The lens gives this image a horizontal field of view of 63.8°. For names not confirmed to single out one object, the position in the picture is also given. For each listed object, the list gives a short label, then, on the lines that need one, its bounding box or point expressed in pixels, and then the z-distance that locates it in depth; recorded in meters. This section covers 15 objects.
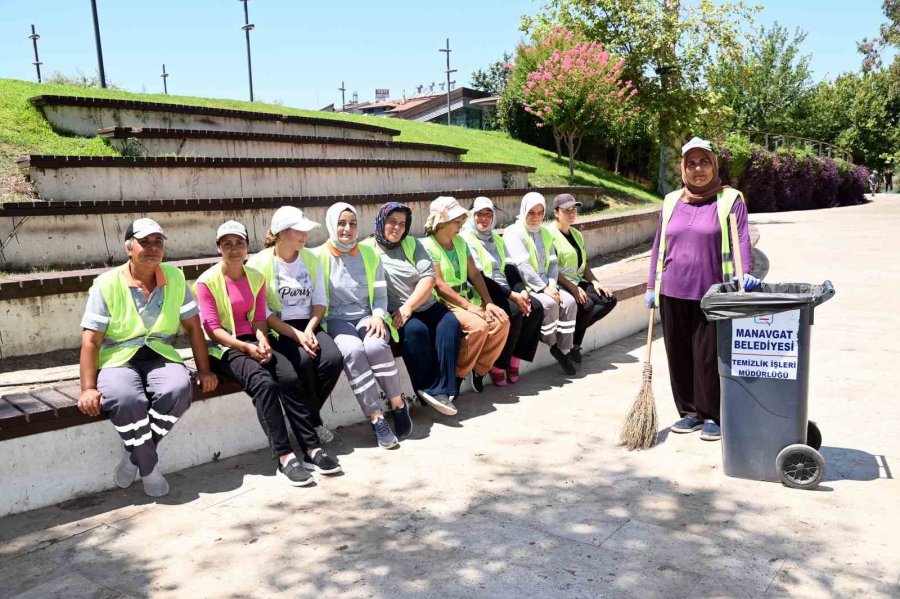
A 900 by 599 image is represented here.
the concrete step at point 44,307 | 5.20
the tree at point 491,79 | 61.03
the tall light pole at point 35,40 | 46.42
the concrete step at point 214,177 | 7.05
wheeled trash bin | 3.66
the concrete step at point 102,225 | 6.08
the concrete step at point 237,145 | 8.75
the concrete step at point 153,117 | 9.58
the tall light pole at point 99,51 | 22.33
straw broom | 4.32
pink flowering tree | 15.10
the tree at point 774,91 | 39.97
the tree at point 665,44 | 16.33
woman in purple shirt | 4.31
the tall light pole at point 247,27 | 33.68
